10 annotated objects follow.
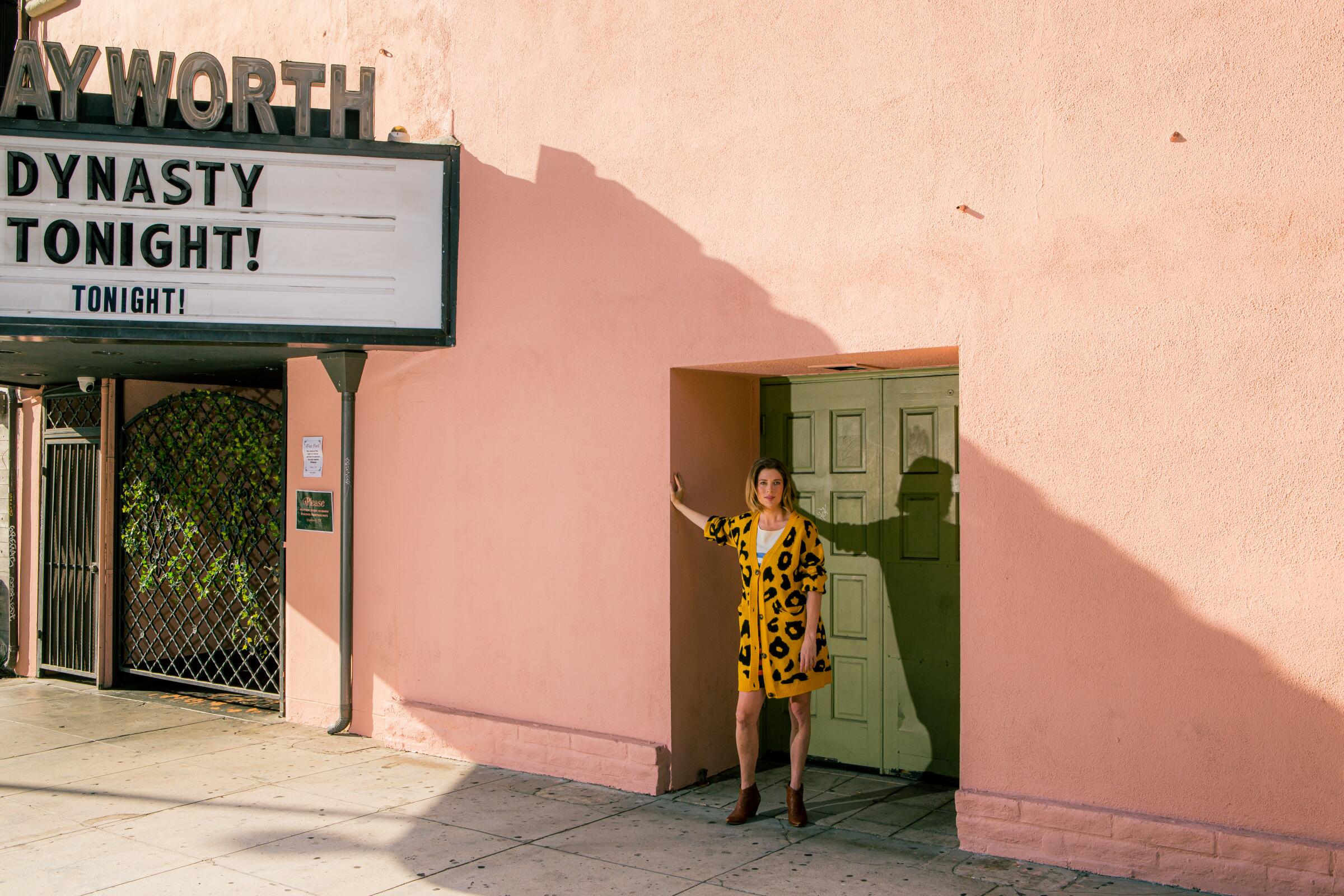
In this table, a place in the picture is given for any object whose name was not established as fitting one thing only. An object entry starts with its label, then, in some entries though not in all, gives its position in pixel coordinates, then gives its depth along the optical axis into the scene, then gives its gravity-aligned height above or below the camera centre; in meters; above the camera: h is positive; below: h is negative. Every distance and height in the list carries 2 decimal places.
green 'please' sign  8.32 -0.44
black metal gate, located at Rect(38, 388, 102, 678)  10.04 -0.72
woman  5.95 -0.87
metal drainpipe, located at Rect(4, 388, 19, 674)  10.69 -0.66
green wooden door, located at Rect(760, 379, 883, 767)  6.79 -0.49
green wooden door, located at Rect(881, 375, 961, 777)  6.50 -0.70
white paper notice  8.41 -0.04
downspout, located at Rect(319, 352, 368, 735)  7.98 -0.55
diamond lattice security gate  9.21 -0.74
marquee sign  6.95 +1.36
